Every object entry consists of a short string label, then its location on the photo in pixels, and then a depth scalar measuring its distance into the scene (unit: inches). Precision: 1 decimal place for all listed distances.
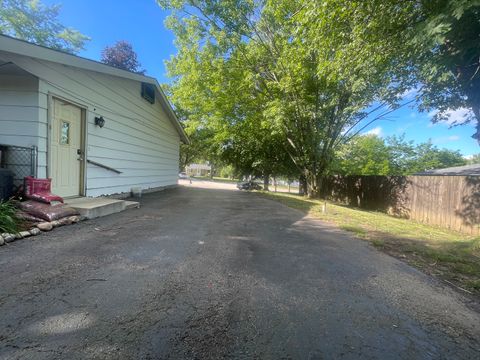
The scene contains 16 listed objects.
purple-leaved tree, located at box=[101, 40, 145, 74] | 743.1
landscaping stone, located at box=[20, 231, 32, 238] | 138.4
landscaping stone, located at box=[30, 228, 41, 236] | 144.8
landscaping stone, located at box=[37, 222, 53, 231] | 152.5
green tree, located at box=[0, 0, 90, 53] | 587.8
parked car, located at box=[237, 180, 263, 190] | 921.5
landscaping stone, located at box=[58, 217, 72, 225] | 167.3
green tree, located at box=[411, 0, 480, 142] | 164.9
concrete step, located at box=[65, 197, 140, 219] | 191.2
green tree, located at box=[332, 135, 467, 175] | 1185.4
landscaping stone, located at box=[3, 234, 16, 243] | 129.4
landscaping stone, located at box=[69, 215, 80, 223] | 175.7
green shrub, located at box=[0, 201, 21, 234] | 136.1
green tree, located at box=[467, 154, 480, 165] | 1893.9
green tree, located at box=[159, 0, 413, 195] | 422.3
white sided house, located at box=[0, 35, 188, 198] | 192.2
